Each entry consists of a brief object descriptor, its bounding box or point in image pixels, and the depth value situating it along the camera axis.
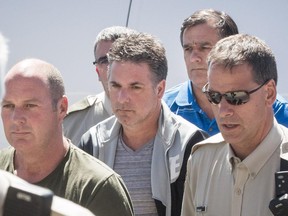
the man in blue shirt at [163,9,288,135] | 7.04
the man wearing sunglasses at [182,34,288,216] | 4.79
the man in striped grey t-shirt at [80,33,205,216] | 5.96
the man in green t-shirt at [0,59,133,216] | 4.99
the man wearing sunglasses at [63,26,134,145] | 7.64
